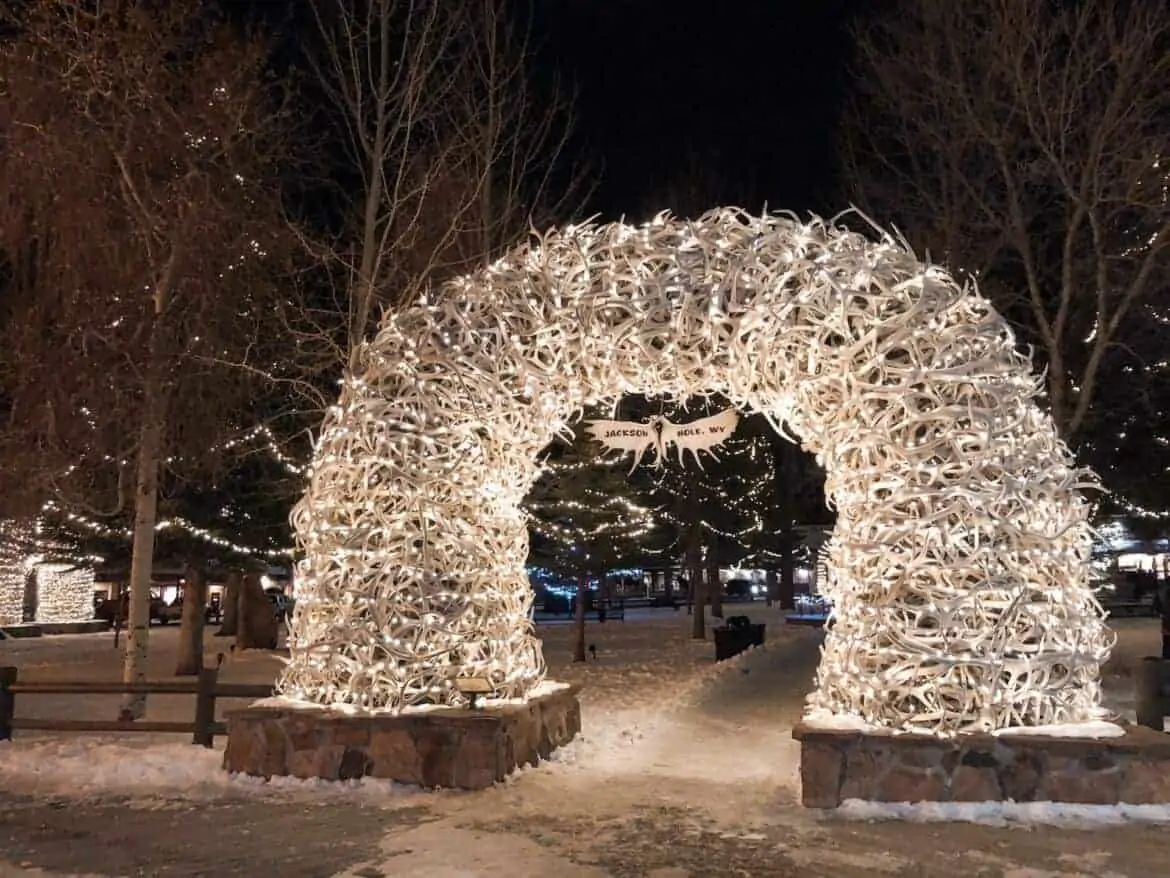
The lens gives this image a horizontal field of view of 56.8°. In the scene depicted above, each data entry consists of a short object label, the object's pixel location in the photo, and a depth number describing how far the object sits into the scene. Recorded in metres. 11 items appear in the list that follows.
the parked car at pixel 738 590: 56.22
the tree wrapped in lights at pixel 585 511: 20.77
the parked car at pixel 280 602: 34.44
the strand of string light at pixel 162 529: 16.86
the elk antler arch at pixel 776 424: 7.39
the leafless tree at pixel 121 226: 12.66
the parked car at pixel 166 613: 38.75
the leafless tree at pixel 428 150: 13.63
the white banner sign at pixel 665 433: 8.91
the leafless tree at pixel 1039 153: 14.12
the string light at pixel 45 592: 30.30
